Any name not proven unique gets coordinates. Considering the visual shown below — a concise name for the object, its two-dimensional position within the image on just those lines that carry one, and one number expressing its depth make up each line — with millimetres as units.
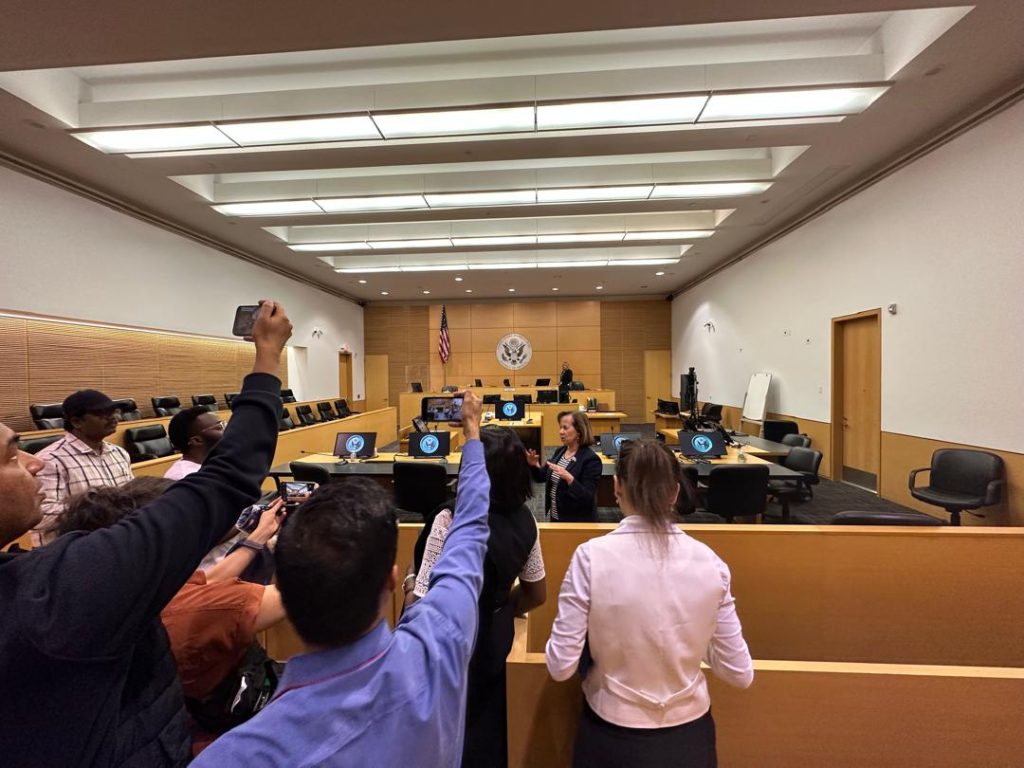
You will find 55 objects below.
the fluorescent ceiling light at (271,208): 6340
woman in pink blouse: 1104
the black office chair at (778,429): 7238
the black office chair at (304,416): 9000
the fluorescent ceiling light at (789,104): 4012
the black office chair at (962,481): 4004
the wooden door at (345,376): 13492
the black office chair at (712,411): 9304
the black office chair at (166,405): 7030
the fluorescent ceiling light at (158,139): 4434
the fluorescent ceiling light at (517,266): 10244
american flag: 13586
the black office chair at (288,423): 8483
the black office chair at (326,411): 10539
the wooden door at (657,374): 14477
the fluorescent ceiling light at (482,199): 6262
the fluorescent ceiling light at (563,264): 10117
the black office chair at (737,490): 4000
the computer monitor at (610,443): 5105
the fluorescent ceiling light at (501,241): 8047
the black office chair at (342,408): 11081
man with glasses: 2482
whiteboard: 8242
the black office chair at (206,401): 7878
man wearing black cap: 2689
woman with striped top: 3068
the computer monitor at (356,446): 5410
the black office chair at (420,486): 4148
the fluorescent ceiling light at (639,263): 9938
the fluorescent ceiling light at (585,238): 8016
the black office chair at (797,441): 6193
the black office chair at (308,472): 4102
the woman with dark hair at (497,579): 1325
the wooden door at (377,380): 15016
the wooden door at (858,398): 5785
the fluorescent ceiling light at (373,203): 6156
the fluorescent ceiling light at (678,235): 7590
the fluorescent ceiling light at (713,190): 5863
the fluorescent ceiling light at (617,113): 4156
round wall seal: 14570
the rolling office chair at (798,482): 4793
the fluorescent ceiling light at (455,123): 4234
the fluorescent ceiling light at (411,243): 7996
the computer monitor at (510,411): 8109
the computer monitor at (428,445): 5316
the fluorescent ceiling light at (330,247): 8180
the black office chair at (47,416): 5205
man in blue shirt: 551
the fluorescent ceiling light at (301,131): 4305
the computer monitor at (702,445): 5139
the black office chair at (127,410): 6293
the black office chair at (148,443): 5418
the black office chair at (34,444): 4538
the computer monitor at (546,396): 10516
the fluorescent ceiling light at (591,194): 5983
